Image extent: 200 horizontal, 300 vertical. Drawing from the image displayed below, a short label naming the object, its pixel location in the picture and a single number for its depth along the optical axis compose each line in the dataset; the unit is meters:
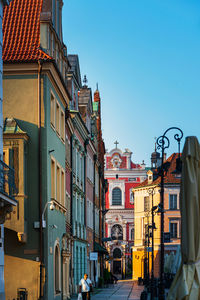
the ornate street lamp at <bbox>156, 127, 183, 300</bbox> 24.46
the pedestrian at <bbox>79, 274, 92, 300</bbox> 27.17
